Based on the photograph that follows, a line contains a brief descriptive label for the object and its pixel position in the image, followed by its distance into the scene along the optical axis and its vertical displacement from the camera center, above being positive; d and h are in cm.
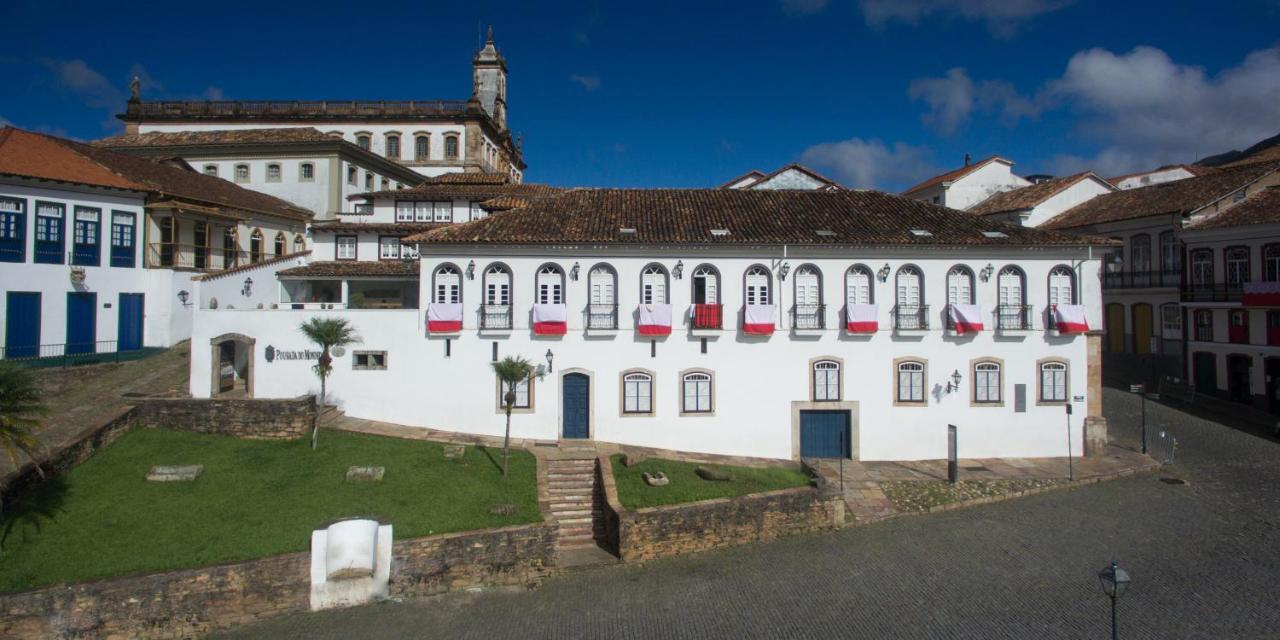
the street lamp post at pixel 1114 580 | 956 -326
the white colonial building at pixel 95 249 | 2120 +275
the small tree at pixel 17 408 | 1259 -135
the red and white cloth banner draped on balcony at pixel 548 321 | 1983 +36
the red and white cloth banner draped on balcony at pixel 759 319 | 1995 +43
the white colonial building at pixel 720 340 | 2017 -15
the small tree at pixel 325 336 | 1806 -6
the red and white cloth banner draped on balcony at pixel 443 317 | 1986 +47
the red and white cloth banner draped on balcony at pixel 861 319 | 2019 +45
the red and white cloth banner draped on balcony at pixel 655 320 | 1988 +40
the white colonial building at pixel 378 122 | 4322 +1302
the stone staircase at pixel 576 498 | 1606 -383
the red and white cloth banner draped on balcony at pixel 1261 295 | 2372 +136
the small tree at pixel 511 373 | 1723 -93
